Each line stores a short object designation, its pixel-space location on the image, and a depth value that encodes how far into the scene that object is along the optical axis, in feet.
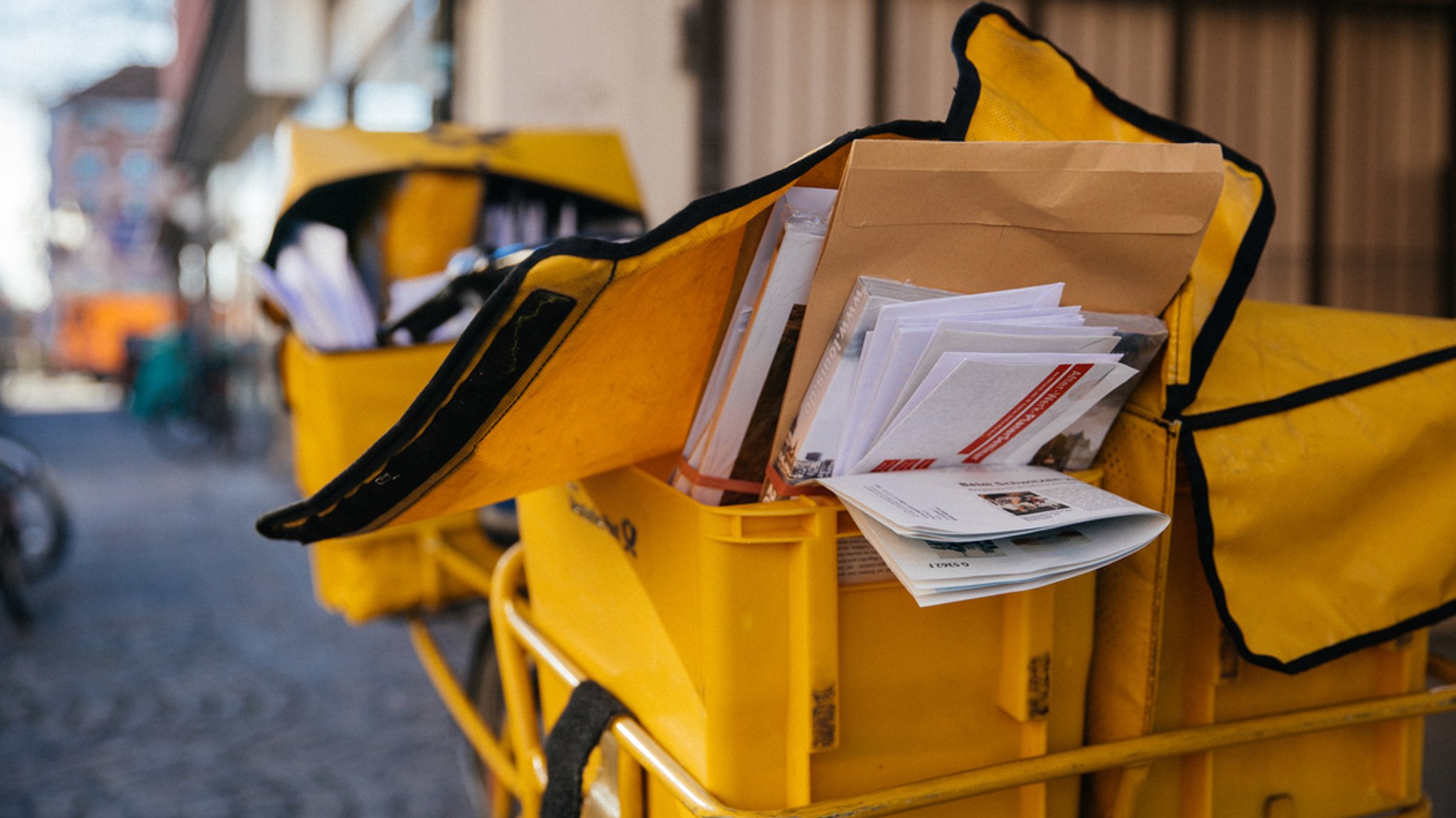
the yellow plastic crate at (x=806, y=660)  3.11
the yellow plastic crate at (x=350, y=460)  6.68
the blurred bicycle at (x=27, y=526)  14.74
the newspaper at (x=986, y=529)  2.87
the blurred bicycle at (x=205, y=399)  34.37
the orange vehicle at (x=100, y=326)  93.09
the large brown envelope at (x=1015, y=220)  2.98
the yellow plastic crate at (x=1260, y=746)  3.81
